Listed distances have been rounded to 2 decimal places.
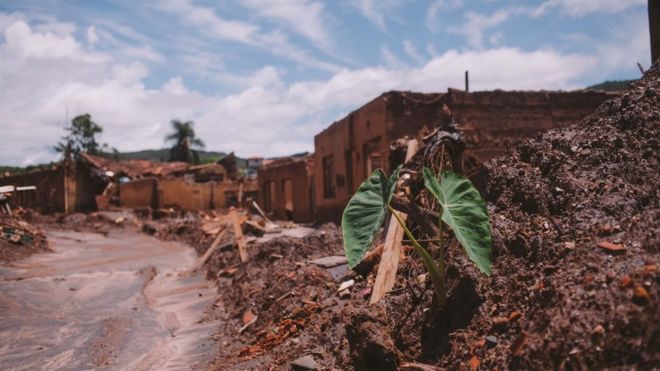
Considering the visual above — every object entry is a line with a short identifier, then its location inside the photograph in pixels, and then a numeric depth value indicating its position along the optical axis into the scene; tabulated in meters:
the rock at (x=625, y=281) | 2.67
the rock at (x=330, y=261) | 7.57
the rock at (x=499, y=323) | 3.31
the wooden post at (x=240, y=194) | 34.72
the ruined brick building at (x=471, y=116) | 12.61
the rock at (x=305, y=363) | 4.65
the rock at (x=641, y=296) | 2.53
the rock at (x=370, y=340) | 3.82
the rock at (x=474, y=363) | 3.18
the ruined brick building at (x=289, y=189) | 21.39
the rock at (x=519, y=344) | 2.88
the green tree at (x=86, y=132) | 50.59
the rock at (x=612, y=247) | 3.03
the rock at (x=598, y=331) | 2.56
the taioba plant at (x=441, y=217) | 3.55
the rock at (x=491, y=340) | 3.22
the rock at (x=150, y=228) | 25.39
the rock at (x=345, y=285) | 6.11
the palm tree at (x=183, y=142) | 53.88
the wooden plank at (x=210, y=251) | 13.77
